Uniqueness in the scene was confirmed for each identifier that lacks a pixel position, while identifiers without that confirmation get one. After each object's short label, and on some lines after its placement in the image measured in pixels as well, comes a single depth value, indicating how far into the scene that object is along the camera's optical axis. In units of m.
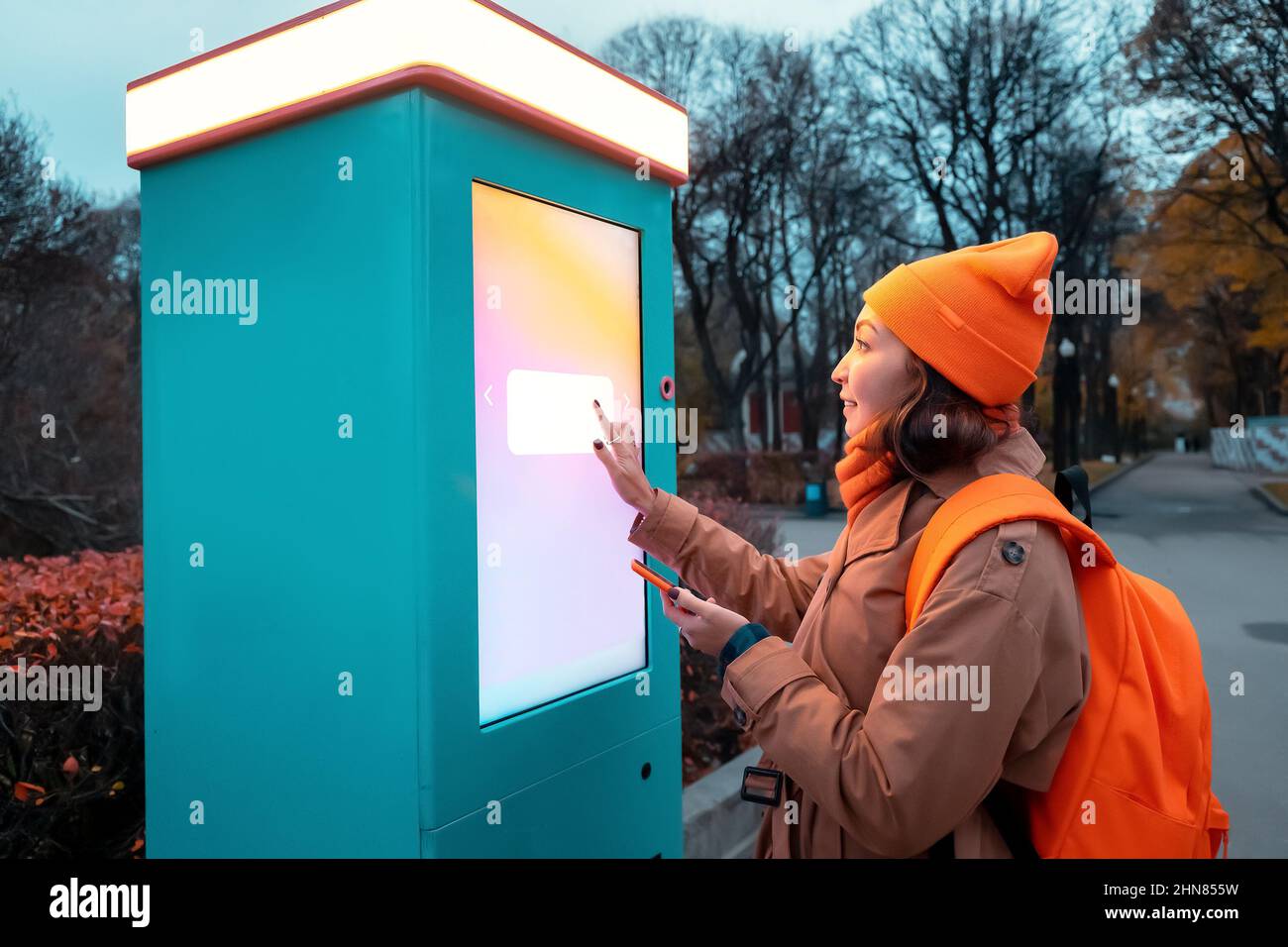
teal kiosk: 1.94
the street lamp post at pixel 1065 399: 20.89
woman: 1.43
